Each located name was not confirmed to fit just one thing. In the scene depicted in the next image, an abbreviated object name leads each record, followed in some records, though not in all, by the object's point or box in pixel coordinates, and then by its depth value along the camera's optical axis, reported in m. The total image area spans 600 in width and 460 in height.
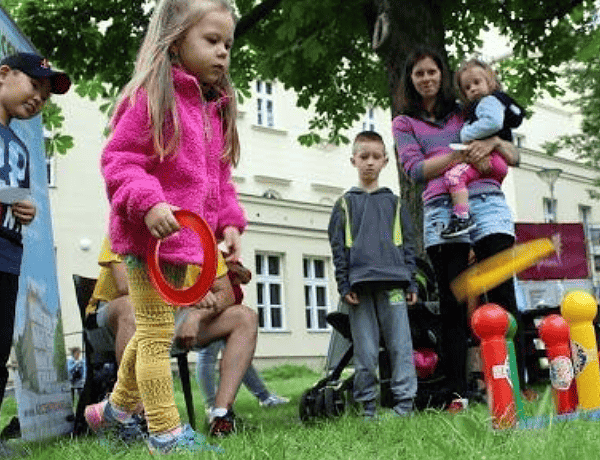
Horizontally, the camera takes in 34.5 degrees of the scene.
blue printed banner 4.52
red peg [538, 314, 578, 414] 3.34
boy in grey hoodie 5.06
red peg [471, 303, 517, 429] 3.08
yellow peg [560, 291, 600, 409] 3.27
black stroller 5.12
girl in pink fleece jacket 3.25
